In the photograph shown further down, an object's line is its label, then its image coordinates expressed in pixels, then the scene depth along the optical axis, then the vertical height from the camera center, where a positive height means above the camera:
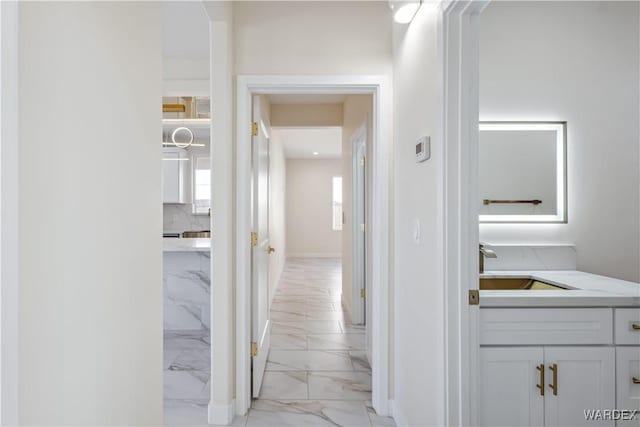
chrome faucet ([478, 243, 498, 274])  1.94 -0.22
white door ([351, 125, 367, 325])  4.10 -0.33
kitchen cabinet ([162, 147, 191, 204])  5.20 +0.53
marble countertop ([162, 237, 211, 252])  3.42 -0.31
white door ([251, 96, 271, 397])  2.44 -0.28
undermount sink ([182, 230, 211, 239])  5.08 -0.30
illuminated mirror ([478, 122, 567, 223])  2.32 +0.24
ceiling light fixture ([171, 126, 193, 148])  4.43 +0.92
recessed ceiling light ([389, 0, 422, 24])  1.79 +0.98
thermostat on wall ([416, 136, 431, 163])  1.63 +0.28
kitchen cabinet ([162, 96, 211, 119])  4.46 +1.26
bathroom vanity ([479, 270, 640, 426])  1.56 -0.61
